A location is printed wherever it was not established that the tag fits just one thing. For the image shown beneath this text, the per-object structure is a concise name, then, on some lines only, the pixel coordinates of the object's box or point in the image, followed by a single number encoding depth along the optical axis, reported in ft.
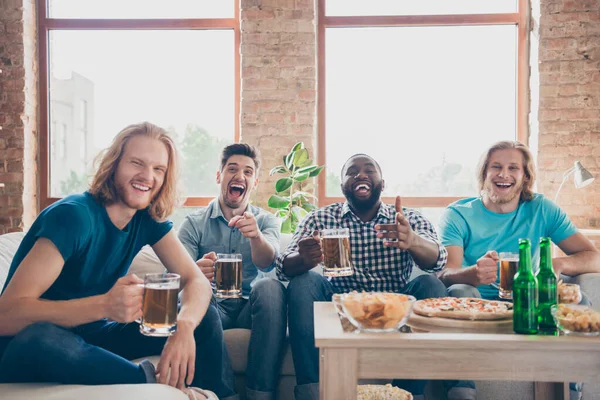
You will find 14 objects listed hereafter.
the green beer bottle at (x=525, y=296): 4.81
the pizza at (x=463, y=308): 5.09
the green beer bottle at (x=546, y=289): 4.92
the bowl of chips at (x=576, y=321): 4.62
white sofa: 4.46
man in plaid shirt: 6.82
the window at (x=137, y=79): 14.02
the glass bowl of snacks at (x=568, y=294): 5.82
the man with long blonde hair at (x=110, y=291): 4.80
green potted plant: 12.02
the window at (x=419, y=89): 13.66
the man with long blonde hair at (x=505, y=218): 8.83
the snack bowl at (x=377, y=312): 4.73
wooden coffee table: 4.47
